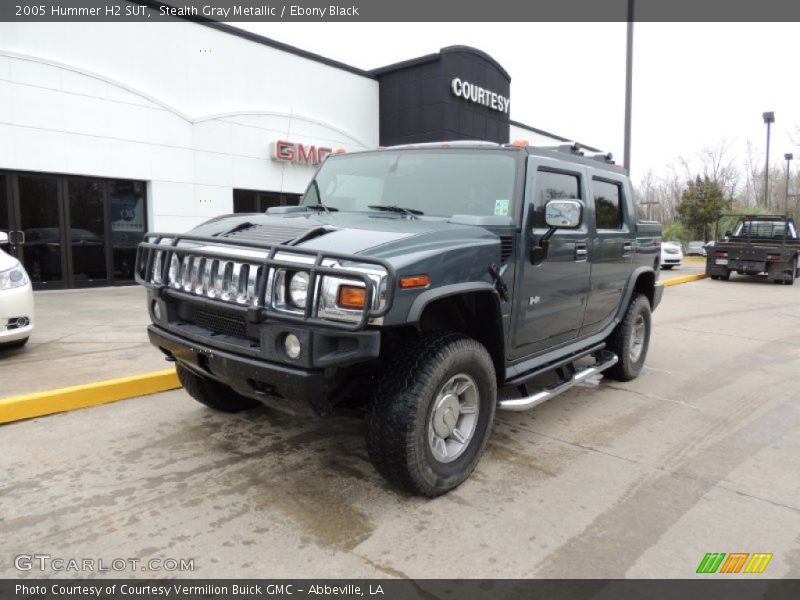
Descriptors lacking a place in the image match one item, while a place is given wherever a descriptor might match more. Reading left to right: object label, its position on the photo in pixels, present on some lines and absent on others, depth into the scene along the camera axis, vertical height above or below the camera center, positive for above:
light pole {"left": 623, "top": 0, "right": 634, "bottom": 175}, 12.93 +3.39
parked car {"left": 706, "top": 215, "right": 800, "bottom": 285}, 16.06 -0.34
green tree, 29.03 +1.66
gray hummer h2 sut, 2.69 -0.30
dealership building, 10.67 +2.42
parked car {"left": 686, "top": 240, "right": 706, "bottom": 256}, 28.77 -0.49
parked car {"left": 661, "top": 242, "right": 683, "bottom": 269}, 20.53 -0.60
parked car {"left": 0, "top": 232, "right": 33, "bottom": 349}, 5.33 -0.61
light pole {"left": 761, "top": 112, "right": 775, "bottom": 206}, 25.31 +5.26
